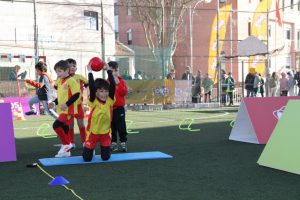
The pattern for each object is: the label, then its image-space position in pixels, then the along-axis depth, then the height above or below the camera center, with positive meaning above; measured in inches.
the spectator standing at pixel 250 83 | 960.3 -10.4
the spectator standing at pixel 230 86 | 977.2 -16.2
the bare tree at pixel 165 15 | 1386.6 +194.2
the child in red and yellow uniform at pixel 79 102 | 334.6 -15.1
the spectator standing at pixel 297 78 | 952.8 -1.9
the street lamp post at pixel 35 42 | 850.8 +72.8
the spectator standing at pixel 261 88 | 1006.7 -22.2
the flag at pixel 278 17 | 1495.1 +194.2
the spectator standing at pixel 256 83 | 948.6 -10.6
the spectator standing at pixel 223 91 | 979.3 -26.5
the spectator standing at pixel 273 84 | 992.2 -13.8
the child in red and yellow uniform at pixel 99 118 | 300.4 -24.6
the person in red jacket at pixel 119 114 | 335.6 -24.8
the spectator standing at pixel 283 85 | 928.9 -15.3
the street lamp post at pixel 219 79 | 963.4 -2.1
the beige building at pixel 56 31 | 1055.0 +125.8
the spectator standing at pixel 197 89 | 961.5 -20.8
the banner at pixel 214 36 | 1272.1 +121.0
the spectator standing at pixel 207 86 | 986.7 -15.3
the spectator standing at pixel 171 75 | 928.9 +8.7
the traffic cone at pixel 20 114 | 697.6 -48.3
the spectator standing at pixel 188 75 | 957.4 +8.2
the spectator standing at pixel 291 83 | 974.4 -12.4
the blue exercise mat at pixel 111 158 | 296.4 -51.5
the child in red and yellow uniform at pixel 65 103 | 323.0 -15.3
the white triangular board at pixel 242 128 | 395.5 -42.8
